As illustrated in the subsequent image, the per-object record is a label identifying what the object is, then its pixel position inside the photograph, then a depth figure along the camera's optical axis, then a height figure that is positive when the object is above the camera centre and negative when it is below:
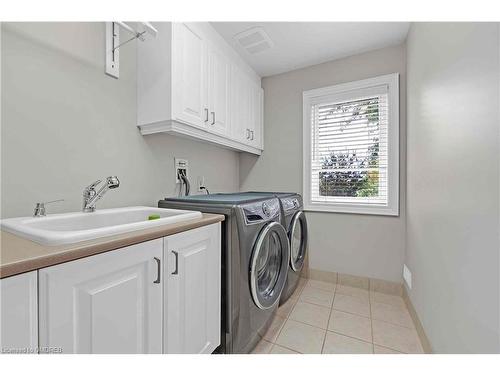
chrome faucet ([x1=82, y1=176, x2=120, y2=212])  1.19 -0.03
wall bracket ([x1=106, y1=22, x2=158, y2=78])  1.40 +0.87
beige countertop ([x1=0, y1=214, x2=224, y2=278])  0.56 -0.18
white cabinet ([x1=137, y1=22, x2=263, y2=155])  1.48 +0.75
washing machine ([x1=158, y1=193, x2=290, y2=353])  1.29 -0.47
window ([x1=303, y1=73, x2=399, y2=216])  2.20 +0.43
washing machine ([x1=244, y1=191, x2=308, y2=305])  1.93 -0.42
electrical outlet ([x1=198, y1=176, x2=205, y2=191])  2.22 +0.06
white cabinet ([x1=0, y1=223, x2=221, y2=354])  0.59 -0.38
